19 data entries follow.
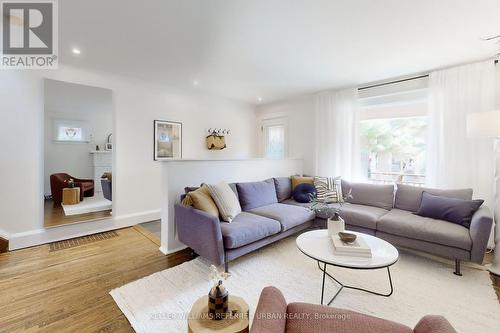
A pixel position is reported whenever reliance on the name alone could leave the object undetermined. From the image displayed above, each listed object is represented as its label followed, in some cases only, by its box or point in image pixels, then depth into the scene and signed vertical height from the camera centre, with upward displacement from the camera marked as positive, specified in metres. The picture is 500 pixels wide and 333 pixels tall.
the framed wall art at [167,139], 4.11 +0.49
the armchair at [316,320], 0.98 -0.75
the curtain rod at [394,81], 3.43 +1.38
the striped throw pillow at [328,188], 3.56 -0.37
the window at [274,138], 5.25 +0.68
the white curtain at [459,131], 2.90 +0.50
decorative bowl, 1.93 -0.62
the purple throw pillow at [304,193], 3.65 -0.45
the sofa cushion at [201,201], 2.45 -0.40
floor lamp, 2.21 +0.36
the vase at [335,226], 2.14 -0.58
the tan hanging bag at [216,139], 4.75 +0.57
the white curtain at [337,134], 4.03 +0.59
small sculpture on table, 1.17 -0.71
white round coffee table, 1.69 -0.72
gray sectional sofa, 2.25 -0.67
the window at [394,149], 3.73 +0.29
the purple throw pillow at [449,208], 2.56 -0.51
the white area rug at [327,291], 1.72 -1.14
